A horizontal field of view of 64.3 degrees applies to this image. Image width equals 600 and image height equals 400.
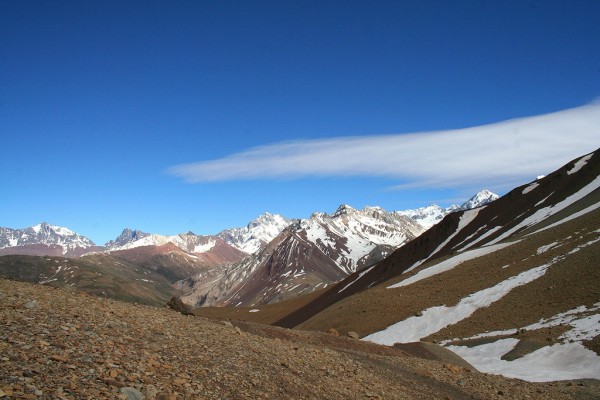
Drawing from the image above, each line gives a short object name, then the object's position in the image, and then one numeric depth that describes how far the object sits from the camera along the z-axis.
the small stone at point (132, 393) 10.48
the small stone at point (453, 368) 26.20
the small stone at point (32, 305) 15.46
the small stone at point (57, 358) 11.09
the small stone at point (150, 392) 10.92
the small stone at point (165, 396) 11.16
